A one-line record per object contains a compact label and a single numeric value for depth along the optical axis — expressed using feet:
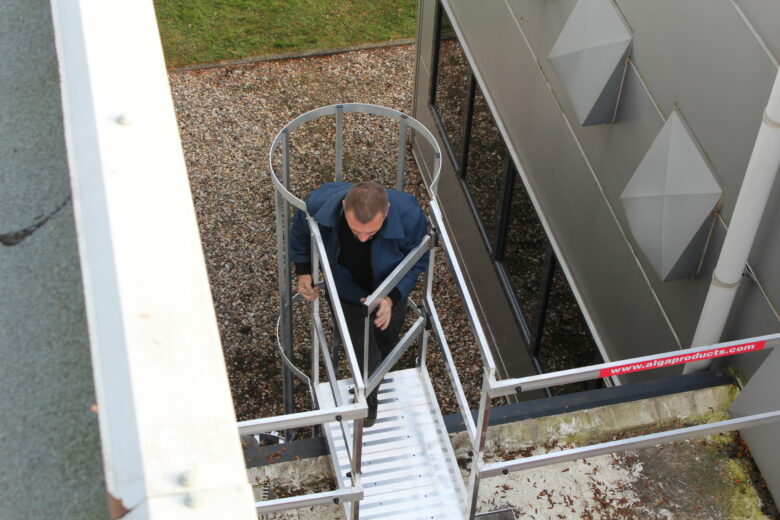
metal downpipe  14.92
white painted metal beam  6.38
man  17.22
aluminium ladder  16.46
